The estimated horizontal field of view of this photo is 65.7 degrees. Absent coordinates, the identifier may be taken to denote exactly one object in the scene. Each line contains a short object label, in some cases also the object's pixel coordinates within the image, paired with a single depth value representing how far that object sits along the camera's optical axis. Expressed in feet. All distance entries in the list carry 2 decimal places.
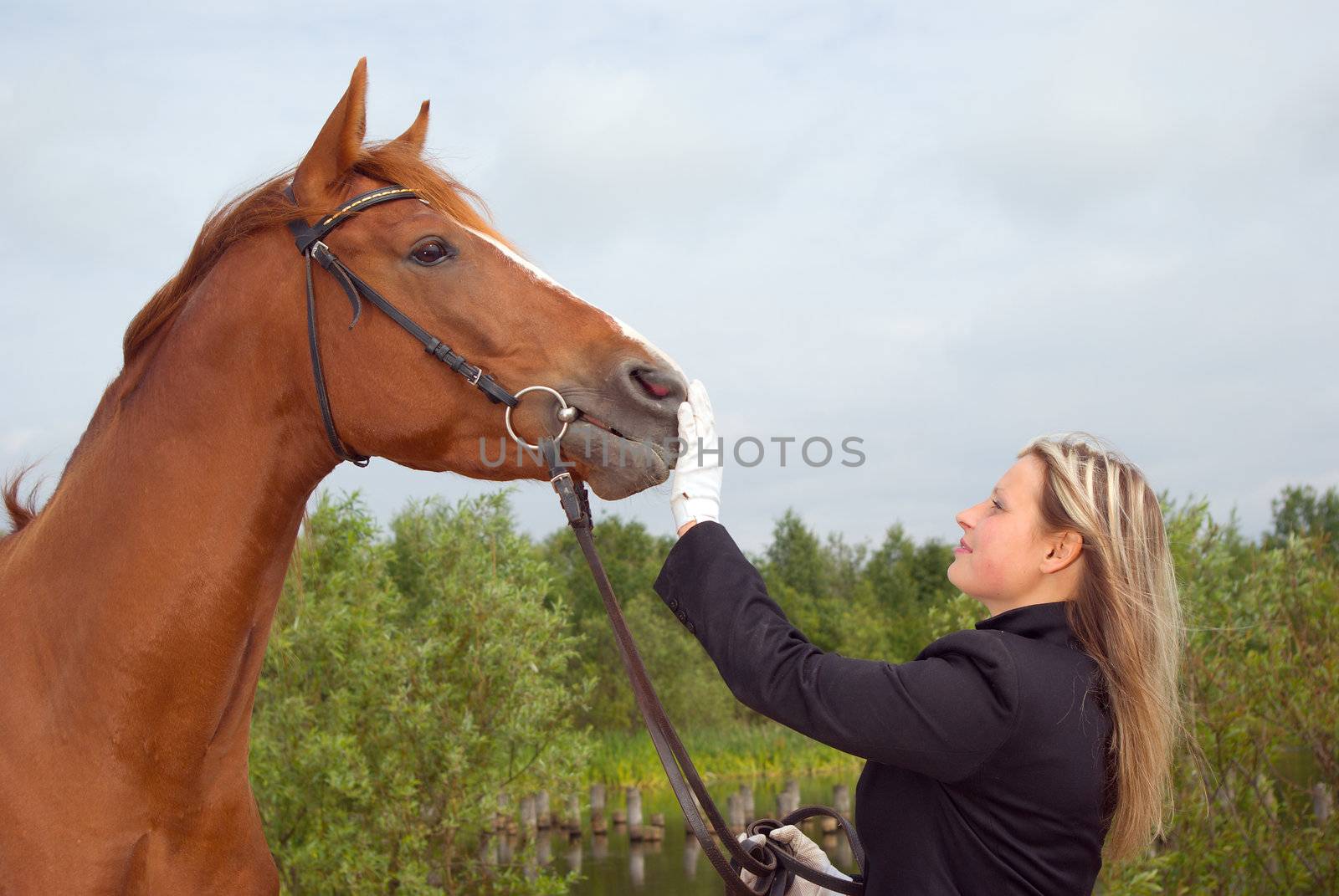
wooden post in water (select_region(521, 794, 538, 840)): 49.70
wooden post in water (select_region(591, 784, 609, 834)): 53.01
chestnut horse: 6.41
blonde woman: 5.91
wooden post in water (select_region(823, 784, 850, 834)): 50.83
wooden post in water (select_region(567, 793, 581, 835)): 35.42
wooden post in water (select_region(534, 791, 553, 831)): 54.95
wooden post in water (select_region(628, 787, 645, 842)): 50.42
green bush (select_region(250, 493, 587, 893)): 22.34
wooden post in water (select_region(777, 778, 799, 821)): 50.78
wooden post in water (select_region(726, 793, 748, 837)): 50.16
